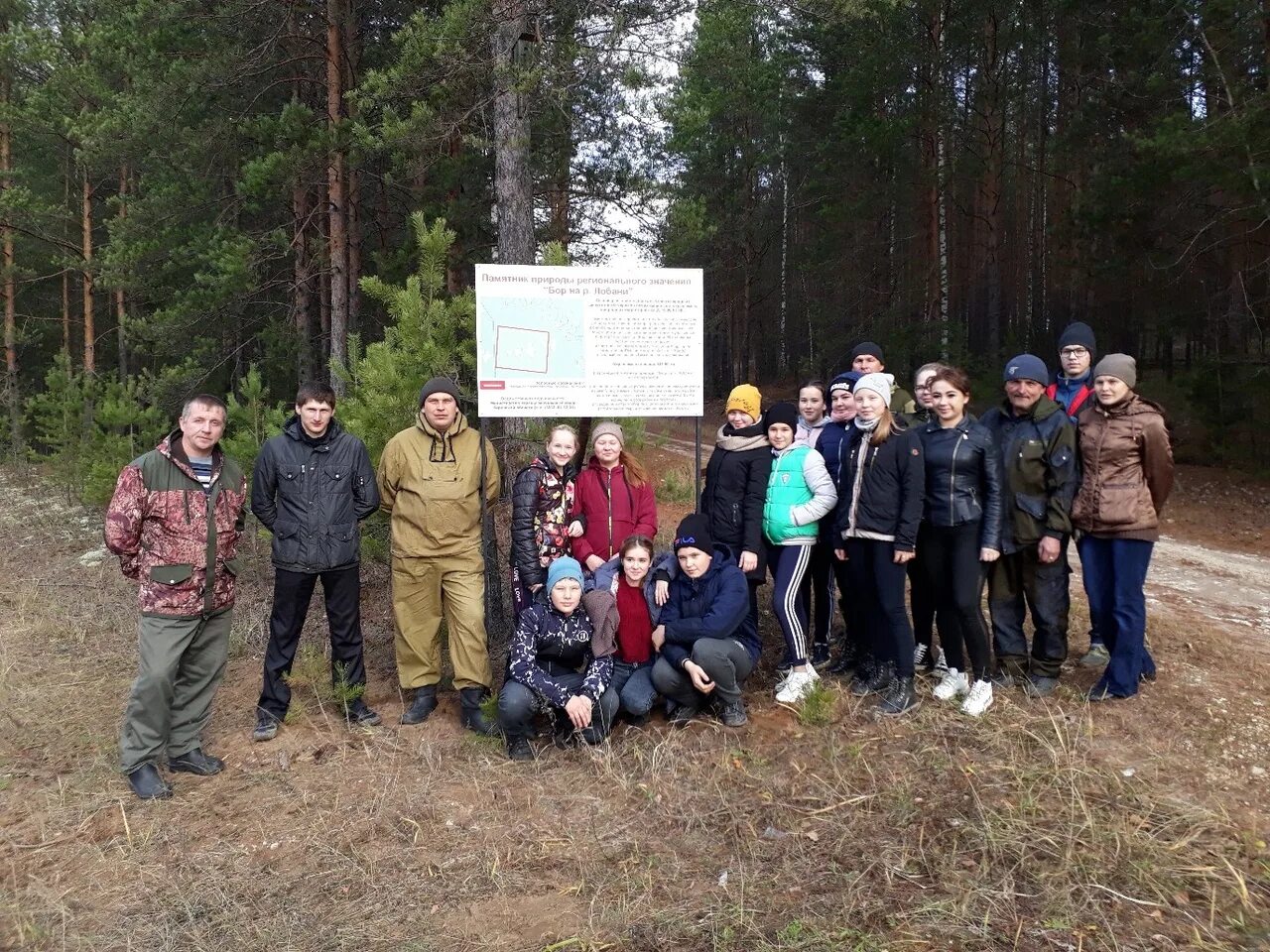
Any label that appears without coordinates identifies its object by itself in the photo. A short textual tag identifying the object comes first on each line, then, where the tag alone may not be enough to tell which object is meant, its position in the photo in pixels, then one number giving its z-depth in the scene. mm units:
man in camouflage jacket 4219
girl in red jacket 4977
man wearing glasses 5129
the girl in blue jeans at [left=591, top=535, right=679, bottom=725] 4719
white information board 5293
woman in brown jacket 4555
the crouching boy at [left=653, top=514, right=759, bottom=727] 4574
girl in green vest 4898
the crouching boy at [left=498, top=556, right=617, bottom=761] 4445
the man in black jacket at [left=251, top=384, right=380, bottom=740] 4715
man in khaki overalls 4926
